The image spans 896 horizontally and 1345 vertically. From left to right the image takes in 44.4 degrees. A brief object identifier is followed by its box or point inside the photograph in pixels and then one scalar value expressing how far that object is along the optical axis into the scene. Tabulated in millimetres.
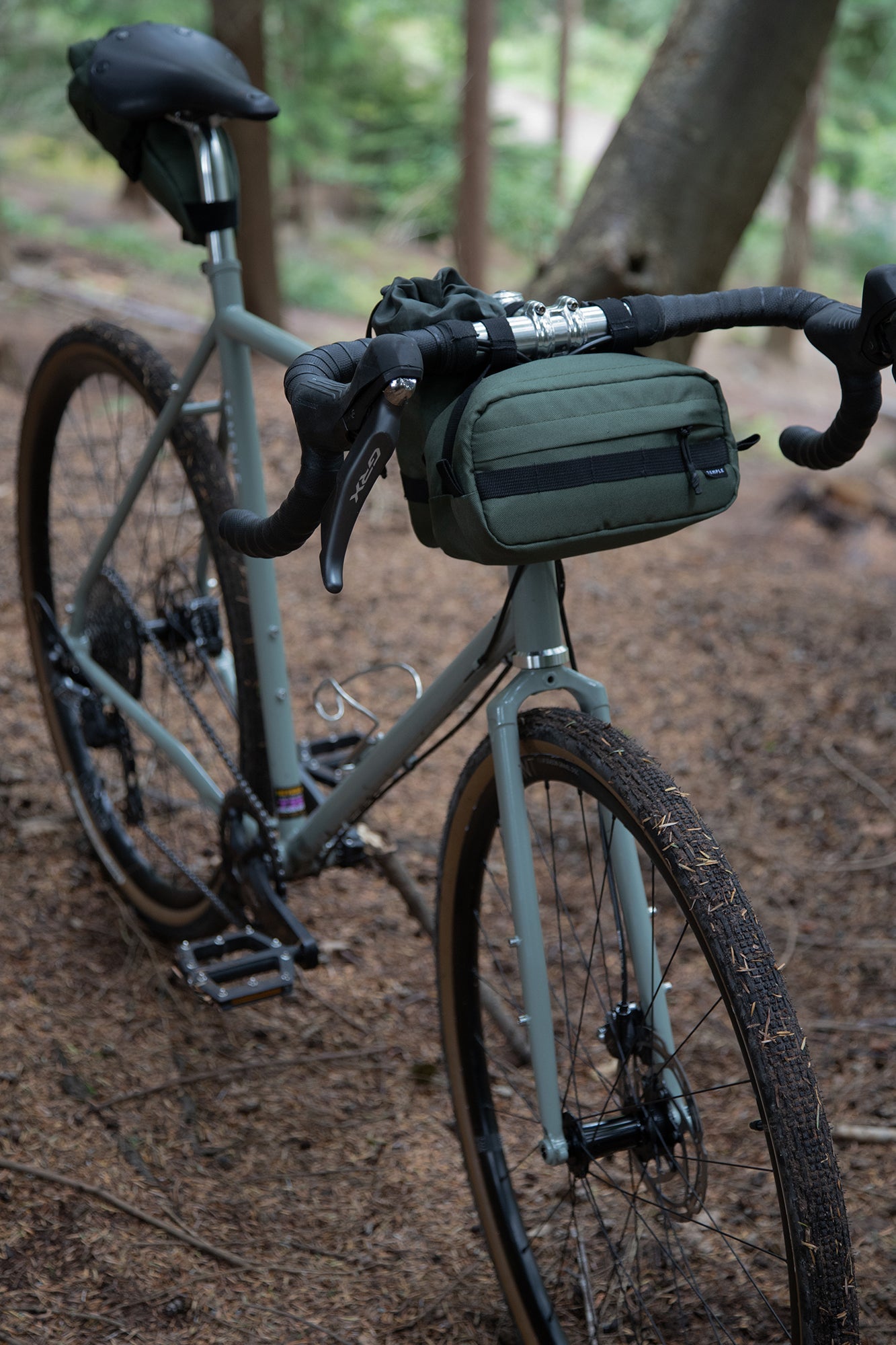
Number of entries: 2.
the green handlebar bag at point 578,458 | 1227
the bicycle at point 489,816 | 1220
